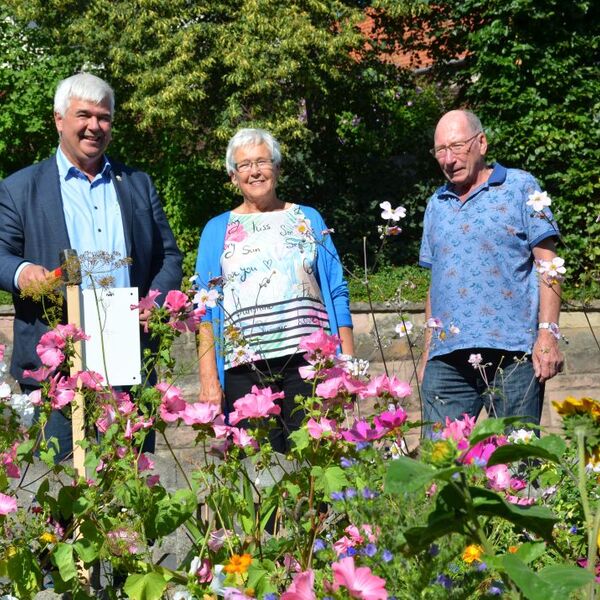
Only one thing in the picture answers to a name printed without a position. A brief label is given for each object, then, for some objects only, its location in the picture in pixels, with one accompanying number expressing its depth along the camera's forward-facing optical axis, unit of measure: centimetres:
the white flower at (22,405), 242
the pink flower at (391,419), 213
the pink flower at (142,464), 240
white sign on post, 321
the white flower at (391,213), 348
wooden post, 260
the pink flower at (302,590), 164
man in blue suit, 384
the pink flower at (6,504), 211
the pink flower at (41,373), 248
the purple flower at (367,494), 183
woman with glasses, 398
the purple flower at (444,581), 169
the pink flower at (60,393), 250
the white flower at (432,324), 346
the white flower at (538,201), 347
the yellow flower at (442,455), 151
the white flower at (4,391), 233
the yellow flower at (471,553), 203
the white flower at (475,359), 380
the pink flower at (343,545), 208
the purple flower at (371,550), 171
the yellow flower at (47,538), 233
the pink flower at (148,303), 260
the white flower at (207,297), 295
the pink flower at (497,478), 233
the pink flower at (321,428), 227
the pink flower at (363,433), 210
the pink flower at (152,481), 238
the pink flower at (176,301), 252
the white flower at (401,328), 319
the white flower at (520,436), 270
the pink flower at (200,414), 230
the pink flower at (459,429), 223
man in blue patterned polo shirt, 395
